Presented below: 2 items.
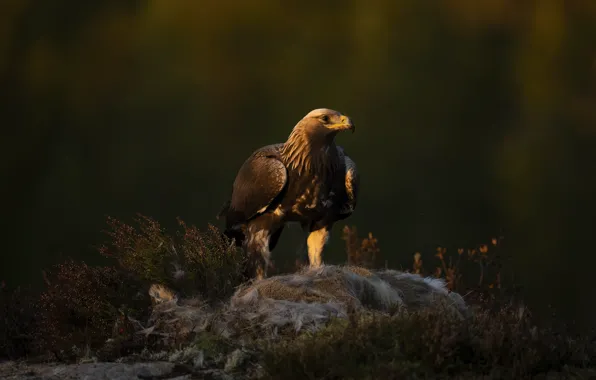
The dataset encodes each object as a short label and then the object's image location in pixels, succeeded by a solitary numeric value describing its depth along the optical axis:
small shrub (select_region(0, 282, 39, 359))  15.70
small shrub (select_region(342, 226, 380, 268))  21.27
